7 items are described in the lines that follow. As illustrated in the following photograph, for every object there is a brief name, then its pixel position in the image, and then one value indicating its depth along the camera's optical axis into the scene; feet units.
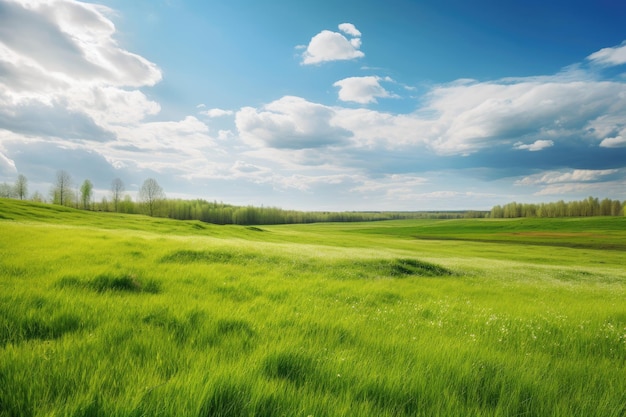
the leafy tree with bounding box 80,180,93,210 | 417.49
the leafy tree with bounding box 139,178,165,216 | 422.82
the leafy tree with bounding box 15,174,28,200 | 426.22
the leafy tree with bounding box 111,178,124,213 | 467.11
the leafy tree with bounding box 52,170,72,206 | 418.08
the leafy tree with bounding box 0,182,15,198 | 438.85
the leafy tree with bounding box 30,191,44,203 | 497.33
